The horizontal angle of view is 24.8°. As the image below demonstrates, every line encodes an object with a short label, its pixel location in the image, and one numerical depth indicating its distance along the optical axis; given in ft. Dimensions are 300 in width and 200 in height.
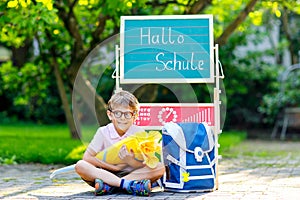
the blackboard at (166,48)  20.58
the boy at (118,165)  17.48
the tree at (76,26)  26.50
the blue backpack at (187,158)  17.98
